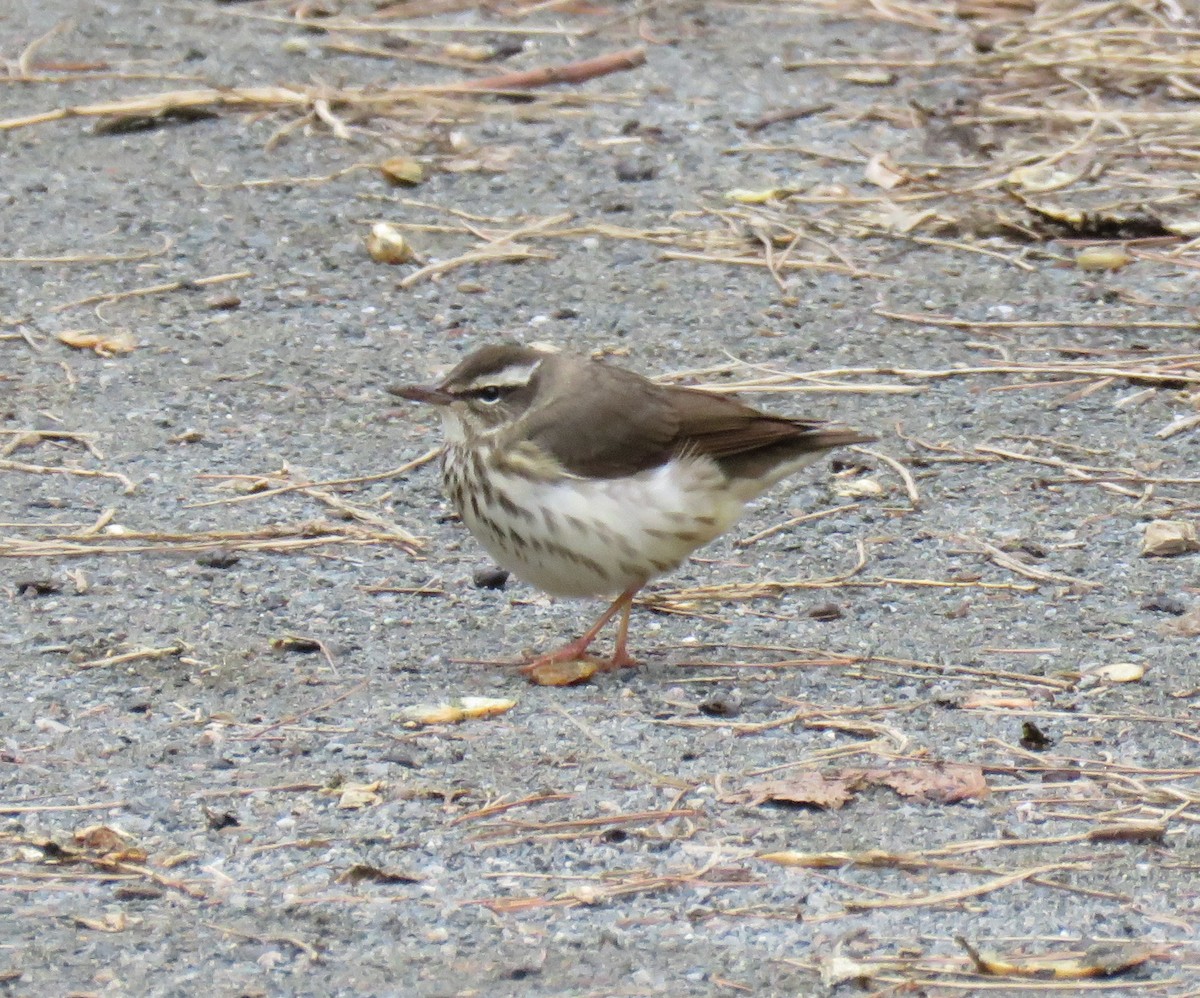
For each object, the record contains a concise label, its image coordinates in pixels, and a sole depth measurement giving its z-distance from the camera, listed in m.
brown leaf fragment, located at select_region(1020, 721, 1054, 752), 10.05
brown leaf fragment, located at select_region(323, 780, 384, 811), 9.41
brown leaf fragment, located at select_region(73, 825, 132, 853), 8.86
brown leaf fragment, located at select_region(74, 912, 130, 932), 8.17
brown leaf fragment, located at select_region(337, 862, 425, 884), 8.65
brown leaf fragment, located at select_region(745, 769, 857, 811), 9.37
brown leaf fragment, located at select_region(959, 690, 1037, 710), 10.55
